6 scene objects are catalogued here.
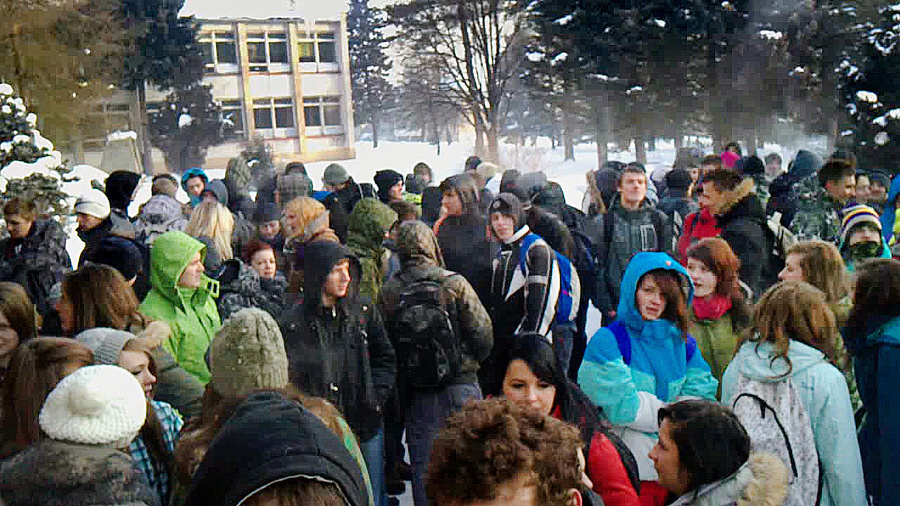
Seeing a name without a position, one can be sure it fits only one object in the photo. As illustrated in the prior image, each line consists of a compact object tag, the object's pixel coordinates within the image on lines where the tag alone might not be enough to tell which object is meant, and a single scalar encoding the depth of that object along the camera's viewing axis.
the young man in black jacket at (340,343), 4.08
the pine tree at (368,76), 63.62
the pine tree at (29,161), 13.47
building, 47.00
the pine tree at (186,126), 39.09
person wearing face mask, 5.57
